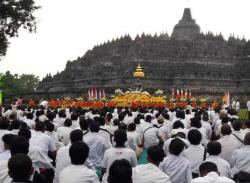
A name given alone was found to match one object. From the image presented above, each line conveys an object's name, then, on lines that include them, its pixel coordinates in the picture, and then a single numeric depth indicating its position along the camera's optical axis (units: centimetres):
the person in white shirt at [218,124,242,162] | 1031
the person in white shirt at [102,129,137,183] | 886
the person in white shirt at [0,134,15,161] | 790
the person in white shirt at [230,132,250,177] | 871
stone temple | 6438
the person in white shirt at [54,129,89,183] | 859
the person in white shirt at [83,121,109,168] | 1007
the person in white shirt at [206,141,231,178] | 816
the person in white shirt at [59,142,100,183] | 666
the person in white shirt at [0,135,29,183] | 736
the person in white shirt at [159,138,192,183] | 789
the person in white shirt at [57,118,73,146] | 1233
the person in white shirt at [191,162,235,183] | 622
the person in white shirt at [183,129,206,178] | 907
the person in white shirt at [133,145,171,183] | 690
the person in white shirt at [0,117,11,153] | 1072
